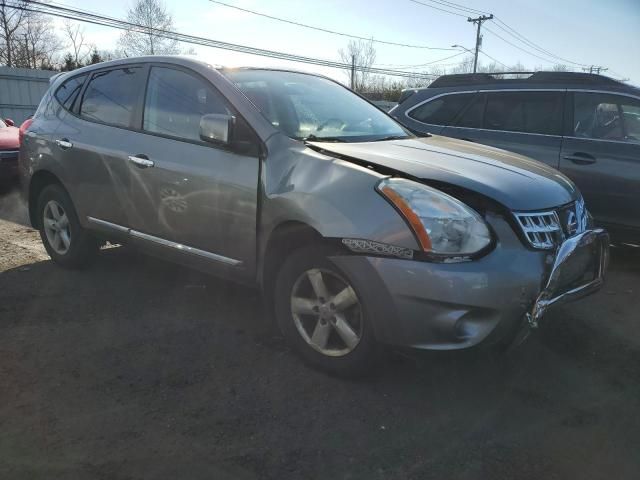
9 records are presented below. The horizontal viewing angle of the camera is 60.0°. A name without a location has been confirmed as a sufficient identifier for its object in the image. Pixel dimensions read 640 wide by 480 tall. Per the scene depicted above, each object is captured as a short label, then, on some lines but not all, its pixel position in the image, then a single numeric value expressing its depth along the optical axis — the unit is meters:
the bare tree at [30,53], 42.09
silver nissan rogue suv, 2.60
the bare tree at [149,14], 45.02
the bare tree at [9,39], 40.97
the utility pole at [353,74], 46.84
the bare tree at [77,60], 38.62
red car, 8.52
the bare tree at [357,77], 46.47
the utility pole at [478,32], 45.44
